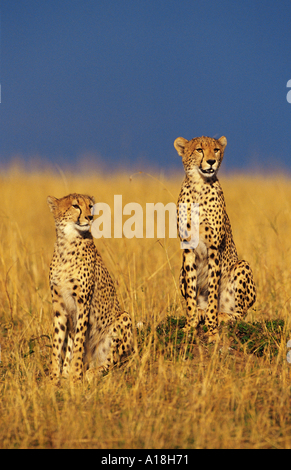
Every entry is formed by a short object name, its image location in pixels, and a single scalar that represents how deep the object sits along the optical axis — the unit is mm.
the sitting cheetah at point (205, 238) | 9141
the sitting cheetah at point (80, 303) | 8320
